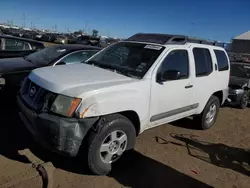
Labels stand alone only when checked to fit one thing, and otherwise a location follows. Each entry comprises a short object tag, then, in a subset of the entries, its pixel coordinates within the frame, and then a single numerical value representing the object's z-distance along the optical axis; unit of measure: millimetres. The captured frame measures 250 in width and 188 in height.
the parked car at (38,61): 3851
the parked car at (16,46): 5984
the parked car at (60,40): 27814
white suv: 2253
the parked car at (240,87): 5909
